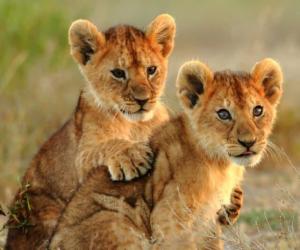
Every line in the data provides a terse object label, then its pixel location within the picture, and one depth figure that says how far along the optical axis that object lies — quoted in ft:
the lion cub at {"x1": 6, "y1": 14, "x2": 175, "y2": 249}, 58.75
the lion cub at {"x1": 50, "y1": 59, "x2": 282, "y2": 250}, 50.90
